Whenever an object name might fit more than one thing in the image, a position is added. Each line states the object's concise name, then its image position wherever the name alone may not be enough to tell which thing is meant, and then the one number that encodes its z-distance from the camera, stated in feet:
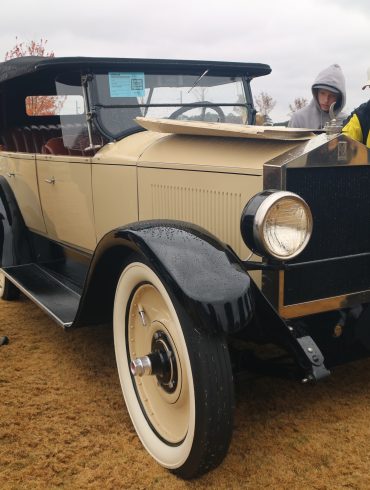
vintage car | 5.99
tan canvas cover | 7.12
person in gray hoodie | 11.77
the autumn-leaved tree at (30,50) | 41.32
